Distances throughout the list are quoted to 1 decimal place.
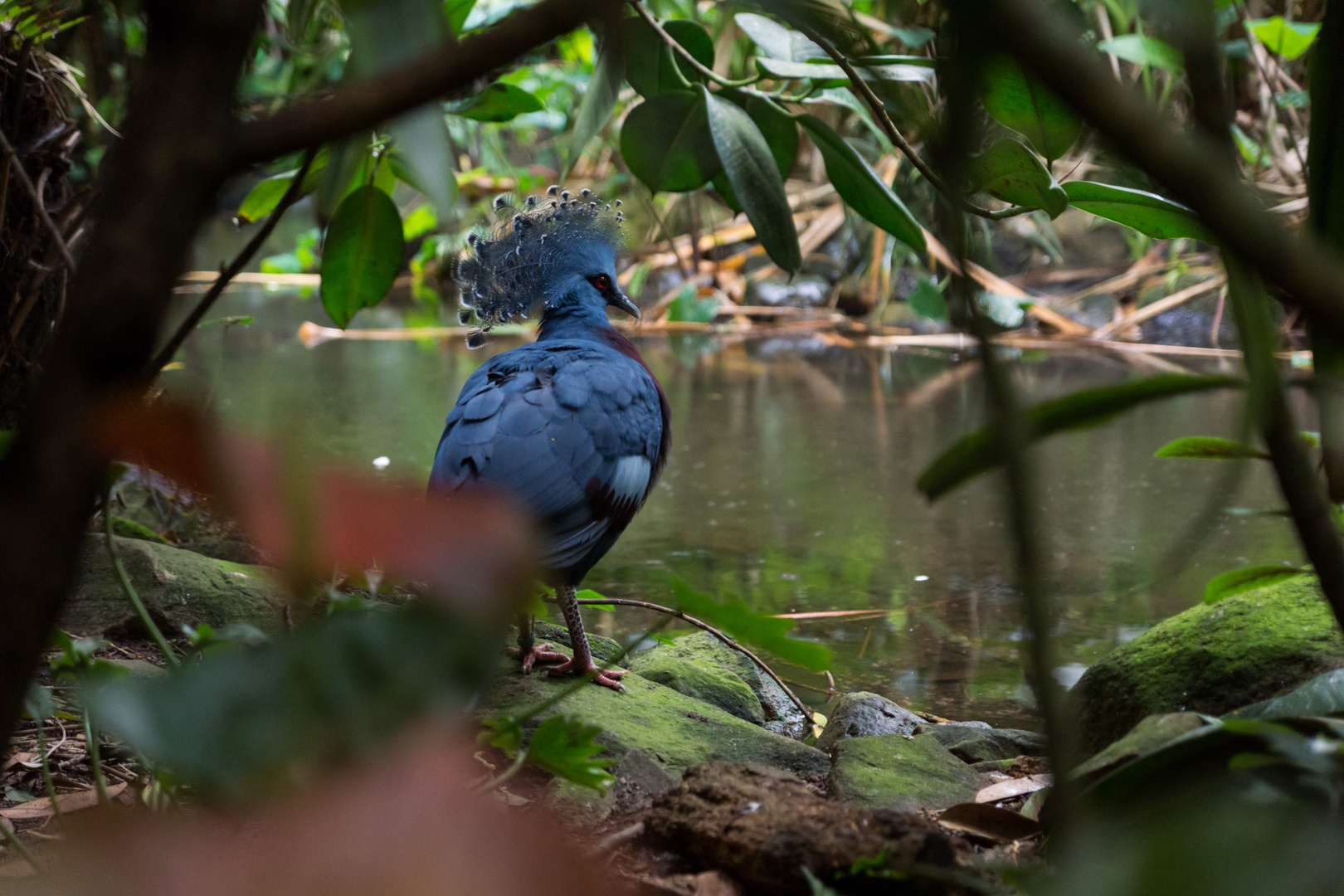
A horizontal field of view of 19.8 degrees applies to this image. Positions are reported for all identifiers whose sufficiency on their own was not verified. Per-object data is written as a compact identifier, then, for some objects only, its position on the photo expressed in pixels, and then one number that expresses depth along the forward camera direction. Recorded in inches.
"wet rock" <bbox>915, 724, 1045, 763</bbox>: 141.8
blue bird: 144.1
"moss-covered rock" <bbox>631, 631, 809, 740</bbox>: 150.5
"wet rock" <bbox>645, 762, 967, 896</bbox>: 121.2
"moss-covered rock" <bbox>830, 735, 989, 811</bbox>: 135.0
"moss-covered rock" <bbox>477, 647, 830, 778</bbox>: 138.8
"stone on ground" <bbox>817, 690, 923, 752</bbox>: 143.8
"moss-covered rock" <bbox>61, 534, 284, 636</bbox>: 142.8
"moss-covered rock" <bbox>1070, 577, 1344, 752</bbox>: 138.1
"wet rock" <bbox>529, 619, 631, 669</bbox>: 151.3
